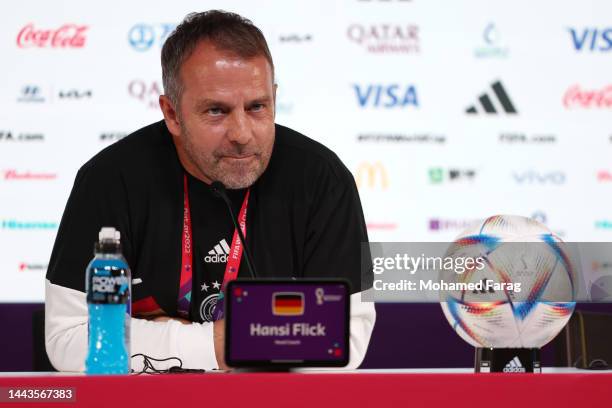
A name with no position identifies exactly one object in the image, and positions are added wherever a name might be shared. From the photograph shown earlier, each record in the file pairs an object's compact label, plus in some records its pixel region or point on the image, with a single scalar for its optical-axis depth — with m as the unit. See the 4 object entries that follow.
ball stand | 4.71
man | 4.99
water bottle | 4.51
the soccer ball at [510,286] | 4.74
